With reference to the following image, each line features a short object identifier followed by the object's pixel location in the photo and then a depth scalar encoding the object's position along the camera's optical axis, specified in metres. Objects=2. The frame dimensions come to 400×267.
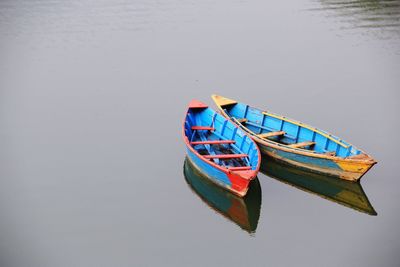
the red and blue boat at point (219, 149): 17.41
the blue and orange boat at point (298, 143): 18.00
